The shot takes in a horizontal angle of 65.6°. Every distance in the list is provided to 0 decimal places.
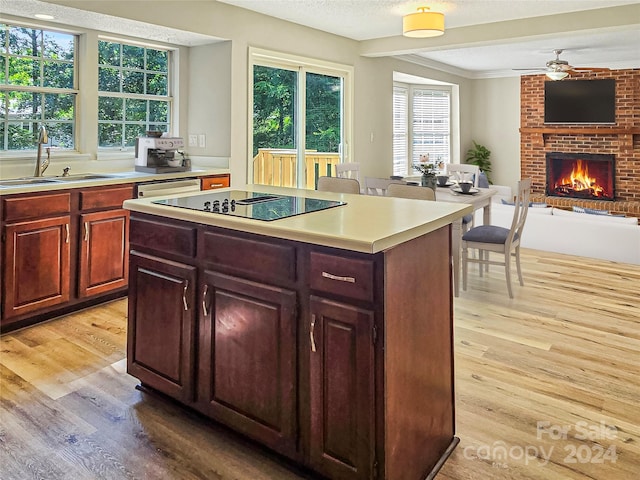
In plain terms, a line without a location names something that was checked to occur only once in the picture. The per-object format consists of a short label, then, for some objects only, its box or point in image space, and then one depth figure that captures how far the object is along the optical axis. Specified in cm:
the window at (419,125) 831
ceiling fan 654
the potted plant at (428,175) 455
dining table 391
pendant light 420
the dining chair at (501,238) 391
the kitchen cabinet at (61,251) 314
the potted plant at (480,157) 938
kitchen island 158
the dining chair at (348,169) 496
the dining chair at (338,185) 378
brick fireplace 796
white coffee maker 421
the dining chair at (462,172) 565
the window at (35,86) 377
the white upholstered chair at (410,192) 334
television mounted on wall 807
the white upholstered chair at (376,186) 395
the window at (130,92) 439
